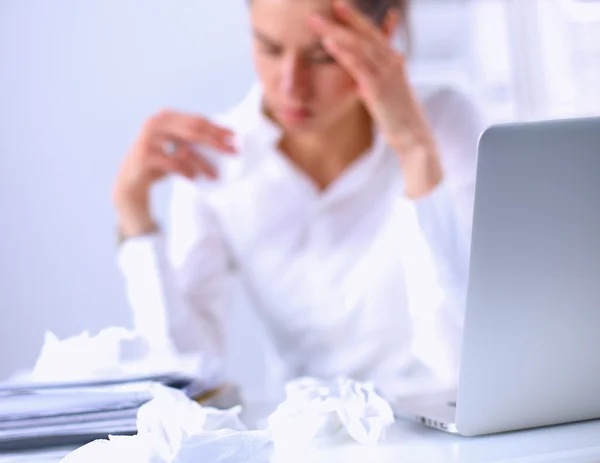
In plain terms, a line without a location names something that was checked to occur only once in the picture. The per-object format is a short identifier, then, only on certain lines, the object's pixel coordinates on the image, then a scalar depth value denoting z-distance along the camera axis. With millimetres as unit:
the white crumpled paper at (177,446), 1259
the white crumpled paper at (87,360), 1457
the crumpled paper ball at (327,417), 1336
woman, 1945
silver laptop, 1233
